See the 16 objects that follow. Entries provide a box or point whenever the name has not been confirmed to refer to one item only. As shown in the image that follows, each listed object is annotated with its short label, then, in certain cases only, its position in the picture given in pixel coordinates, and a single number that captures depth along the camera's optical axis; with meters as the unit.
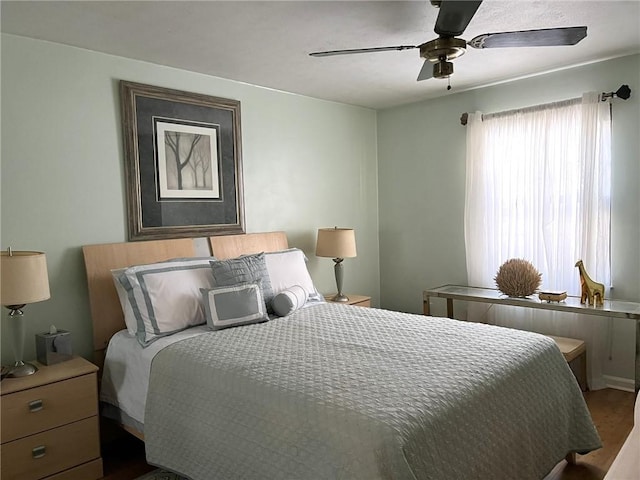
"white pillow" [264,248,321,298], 3.35
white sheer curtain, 3.57
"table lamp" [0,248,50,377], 2.32
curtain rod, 3.43
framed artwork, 3.17
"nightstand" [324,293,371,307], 4.12
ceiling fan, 1.97
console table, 3.15
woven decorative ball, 3.67
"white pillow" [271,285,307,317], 3.07
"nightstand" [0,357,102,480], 2.25
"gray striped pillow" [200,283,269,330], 2.76
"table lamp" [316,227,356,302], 4.12
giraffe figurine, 3.38
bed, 1.67
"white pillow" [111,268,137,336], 2.76
